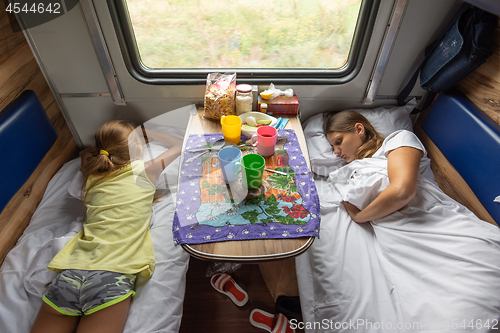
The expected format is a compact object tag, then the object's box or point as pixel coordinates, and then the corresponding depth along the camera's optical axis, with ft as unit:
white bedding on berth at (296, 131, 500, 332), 3.34
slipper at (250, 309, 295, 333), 4.81
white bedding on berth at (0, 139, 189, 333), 3.70
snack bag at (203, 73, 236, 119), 5.08
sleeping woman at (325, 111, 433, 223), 4.06
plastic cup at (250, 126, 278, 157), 4.15
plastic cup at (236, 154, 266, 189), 3.58
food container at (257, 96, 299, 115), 5.44
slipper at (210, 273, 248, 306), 5.24
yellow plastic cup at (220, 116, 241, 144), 4.46
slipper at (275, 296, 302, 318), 4.91
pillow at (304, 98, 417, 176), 5.65
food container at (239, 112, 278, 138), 5.11
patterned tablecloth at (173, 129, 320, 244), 3.37
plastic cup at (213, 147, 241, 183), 3.77
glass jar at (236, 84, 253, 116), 5.17
